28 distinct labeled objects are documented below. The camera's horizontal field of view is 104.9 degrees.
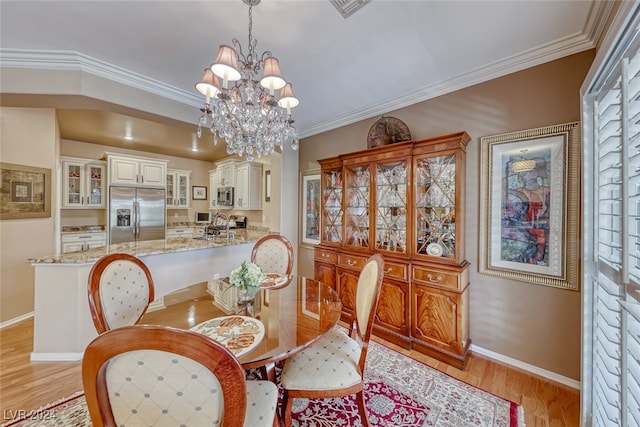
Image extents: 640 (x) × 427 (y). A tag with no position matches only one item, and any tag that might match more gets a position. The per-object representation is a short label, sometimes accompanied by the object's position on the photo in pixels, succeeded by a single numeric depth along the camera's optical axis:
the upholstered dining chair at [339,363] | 1.36
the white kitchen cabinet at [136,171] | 4.83
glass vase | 1.59
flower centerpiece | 1.75
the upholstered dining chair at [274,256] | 2.76
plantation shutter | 1.04
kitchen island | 2.25
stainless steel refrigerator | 4.76
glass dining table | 1.21
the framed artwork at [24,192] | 2.98
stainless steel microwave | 5.64
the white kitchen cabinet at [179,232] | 5.70
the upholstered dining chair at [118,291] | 1.49
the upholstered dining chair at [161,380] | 0.69
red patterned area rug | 1.63
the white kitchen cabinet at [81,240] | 4.32
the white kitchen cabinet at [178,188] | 5.91
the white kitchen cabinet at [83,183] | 4.62
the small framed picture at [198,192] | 6.46
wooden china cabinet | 2.25
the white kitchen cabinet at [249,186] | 5.29
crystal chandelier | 1.68
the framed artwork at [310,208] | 3.87
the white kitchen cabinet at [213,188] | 6.26
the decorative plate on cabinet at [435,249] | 2.38
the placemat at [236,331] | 1.21
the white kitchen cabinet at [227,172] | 5.71
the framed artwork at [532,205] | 1.92
